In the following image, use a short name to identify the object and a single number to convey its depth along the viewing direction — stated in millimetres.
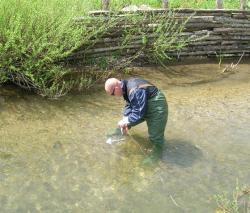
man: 4539
